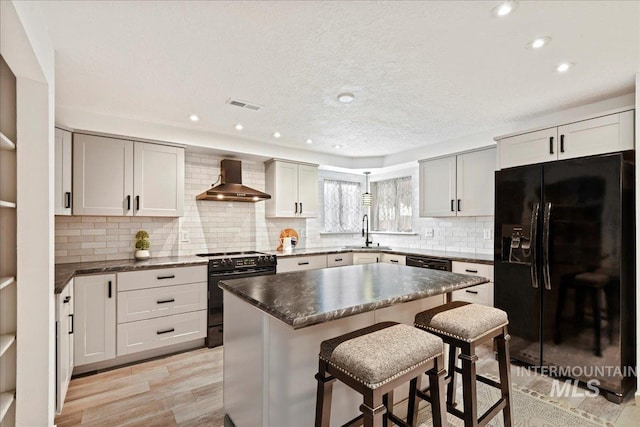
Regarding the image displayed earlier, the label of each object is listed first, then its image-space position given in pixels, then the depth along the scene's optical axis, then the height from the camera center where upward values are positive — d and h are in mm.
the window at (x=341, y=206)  5422 +152
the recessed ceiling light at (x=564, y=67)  2181 +1037
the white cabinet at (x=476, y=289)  3288 -781
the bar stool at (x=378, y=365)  1229 -629
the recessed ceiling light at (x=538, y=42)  1880 +1044
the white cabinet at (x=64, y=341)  2029 -898
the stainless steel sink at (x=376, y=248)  4637 -508
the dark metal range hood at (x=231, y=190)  3736 +298
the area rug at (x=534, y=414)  2049 -1355
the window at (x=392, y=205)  5191 +170
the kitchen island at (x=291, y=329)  1504 -641
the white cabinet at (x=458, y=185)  3705 +380
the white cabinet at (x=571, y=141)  2346 +610
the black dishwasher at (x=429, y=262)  3683 -585
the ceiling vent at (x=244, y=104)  2840 +1019
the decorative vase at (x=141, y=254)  3385 -426
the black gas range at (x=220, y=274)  3344 -658
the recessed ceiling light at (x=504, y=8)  1567 +1048
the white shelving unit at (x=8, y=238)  1636 -126
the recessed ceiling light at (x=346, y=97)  2671 +1013
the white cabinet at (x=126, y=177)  3021 +378
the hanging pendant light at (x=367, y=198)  5348 +279
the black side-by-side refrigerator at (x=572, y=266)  2285 -410
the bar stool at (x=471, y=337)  1597 -654
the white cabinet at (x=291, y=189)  4344 +359
